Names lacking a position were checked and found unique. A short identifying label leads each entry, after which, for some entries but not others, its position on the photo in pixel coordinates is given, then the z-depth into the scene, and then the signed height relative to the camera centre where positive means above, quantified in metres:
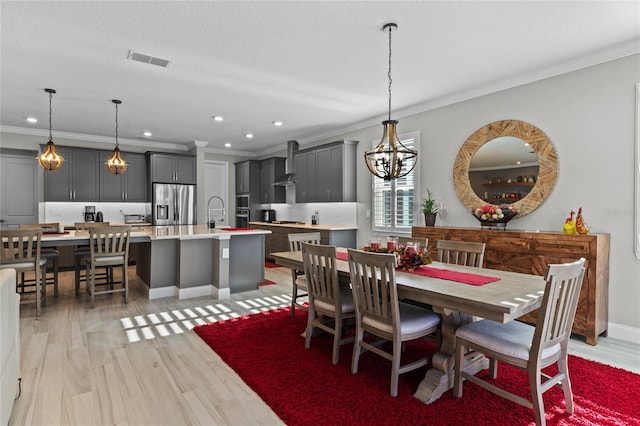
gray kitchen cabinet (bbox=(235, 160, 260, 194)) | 8.75 +0.78
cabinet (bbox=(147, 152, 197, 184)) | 7.73 +0.88
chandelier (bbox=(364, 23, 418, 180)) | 2.90 +0.45
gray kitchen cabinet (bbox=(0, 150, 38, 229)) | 6.76 +0.37
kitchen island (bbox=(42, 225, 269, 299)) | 4.77 -0.74
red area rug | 2.11 -1.21
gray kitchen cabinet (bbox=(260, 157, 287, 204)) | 8.41 +0.69
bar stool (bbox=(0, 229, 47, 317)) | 3.78 -0.54
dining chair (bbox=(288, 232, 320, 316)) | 3.65 -0.46
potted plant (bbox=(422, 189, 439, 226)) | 4.70 -0.05
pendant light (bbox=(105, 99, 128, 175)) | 5.50 +0.68
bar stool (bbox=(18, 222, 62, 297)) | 4.59 -0.60
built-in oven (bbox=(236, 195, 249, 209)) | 8.91 +0.17
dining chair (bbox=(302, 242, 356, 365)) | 2.78 -0.69
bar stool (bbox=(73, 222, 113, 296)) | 4.72 -0.70
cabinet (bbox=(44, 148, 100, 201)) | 6.99 +0.59
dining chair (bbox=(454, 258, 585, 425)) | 1.92 -0.76
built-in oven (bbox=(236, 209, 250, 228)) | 8.88 -0.24
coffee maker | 7.25 -0.11
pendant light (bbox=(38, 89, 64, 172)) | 4.79 +0.66
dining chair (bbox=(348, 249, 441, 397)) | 2.33 -0.74
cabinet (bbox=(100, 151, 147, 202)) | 7.48 +0.56
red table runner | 2.49 -0.49
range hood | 7.77 +0.92
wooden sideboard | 3.25 -0.47
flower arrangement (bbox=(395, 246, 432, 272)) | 2.83 -0.39
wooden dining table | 1.99 -0.53
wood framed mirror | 3.93 +0.45
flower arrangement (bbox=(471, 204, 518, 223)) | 4.02 -0.04
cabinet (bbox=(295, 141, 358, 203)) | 6.36 +0.67
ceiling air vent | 3.50 +1.49
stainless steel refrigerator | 7.77 +0.09
